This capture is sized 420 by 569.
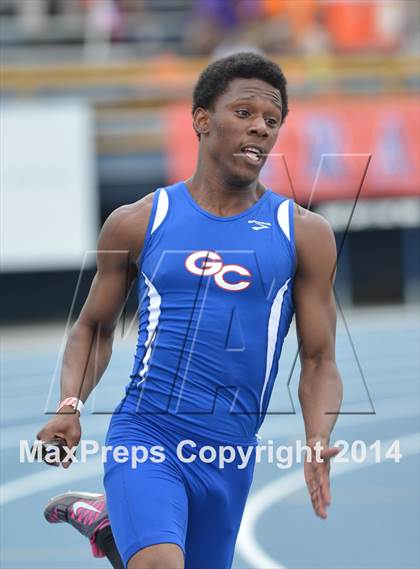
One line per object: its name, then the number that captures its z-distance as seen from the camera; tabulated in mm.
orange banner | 37469
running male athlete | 8367
